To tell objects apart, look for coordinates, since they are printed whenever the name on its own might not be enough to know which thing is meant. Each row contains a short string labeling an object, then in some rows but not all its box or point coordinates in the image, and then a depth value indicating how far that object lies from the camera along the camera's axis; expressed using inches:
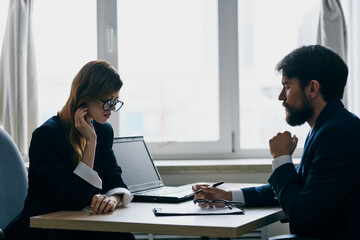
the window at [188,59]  130.5
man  62.5
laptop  92.3
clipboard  70.0
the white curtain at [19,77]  123.6
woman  75.6
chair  88.1
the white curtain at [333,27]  119.4
